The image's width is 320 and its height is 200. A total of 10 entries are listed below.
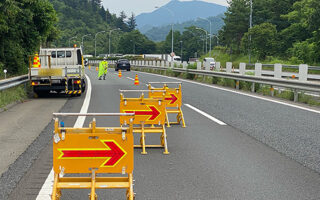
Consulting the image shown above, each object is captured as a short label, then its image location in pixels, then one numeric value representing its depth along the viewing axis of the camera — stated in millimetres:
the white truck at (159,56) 92362
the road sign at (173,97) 10586
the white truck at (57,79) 17125
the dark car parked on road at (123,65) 53531
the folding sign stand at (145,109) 7910
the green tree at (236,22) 87875
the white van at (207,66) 29359
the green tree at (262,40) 57844
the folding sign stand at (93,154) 4266
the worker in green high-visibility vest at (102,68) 31967
